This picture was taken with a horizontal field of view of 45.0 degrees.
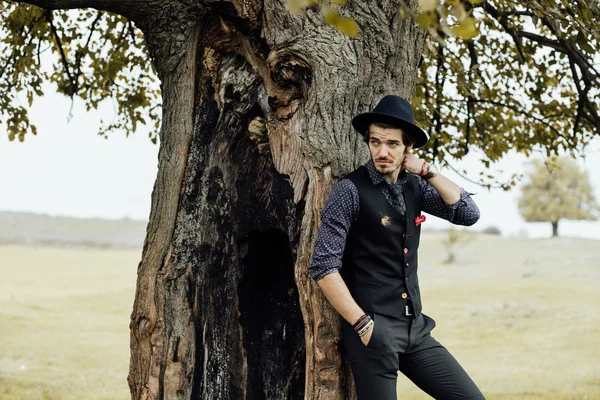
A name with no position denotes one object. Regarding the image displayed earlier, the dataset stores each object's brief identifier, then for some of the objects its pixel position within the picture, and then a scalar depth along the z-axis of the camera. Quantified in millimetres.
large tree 5406
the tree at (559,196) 67188
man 4531
